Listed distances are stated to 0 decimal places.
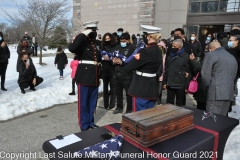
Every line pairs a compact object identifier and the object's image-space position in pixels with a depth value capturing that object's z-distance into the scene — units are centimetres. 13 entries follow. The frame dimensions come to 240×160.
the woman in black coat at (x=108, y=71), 508
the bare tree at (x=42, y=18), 1060
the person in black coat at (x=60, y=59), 839
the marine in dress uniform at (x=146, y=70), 293
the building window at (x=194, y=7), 1235
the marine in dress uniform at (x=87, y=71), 358
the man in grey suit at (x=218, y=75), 316
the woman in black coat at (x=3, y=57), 628
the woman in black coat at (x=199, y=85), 425
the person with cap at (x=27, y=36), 1237
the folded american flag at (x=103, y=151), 144
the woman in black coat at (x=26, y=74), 625
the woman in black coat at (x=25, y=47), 724
